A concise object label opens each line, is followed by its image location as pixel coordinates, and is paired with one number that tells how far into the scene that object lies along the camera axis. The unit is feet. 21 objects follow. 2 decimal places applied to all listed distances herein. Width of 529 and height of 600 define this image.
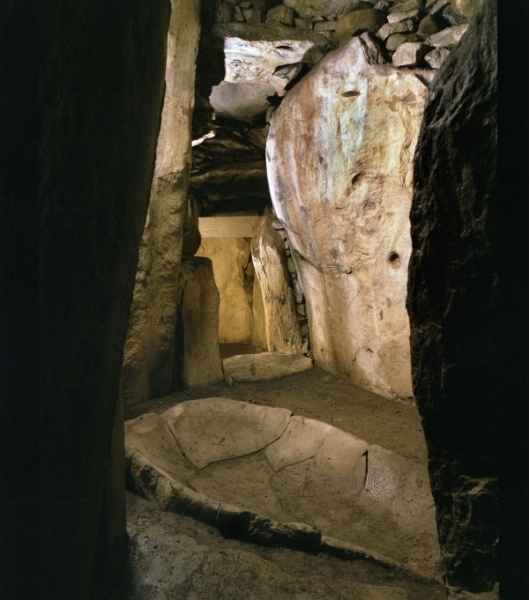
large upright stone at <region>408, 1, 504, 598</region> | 3.26
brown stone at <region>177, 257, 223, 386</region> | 12.71
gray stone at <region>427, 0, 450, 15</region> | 11.33
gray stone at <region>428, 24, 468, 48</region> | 10.92
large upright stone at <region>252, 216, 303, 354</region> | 18.28
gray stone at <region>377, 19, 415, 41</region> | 11.67
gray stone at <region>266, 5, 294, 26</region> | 12.93
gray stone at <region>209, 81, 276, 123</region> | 15.08
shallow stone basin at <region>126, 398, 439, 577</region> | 6.97
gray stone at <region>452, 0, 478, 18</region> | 10.87
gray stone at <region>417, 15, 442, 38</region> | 11.46
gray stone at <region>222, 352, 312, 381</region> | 14.87
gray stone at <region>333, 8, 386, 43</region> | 12.19
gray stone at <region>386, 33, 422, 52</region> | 11.51
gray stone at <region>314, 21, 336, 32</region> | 13.09
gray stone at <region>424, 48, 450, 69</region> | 11.02
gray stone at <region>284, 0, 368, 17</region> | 13.03
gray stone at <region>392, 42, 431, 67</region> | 11.21
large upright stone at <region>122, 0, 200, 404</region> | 11.14
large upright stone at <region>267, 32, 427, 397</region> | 11.74
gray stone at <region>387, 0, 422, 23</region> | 11.74
